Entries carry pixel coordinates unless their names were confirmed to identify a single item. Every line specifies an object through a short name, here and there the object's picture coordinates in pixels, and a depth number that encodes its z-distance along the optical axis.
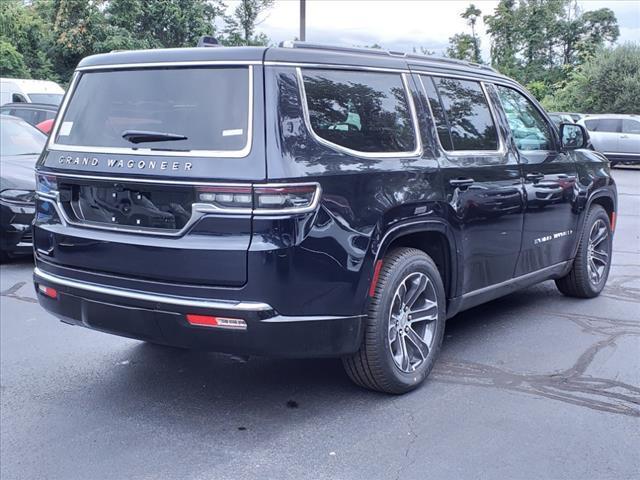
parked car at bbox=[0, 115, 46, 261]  7.85
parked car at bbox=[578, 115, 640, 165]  22.69
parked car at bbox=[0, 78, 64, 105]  19.27
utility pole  17.01
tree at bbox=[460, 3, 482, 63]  51.97
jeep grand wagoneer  3.47
